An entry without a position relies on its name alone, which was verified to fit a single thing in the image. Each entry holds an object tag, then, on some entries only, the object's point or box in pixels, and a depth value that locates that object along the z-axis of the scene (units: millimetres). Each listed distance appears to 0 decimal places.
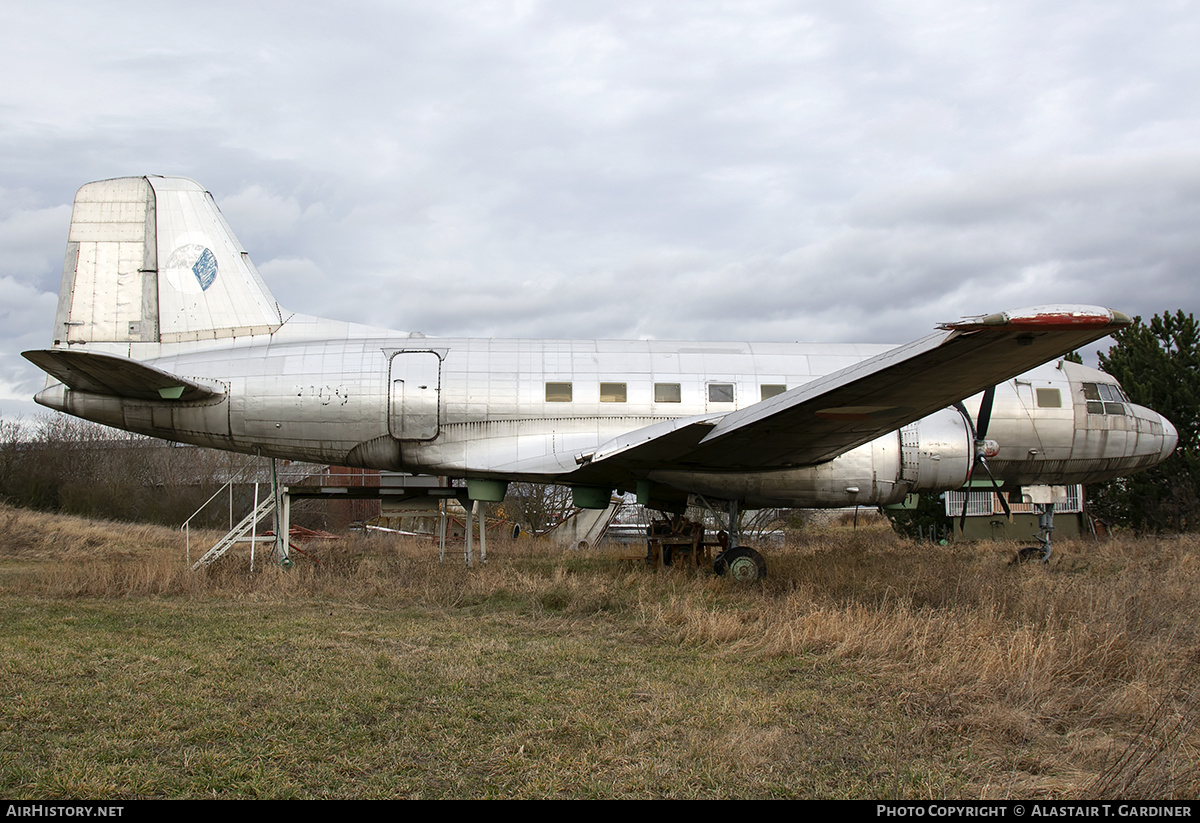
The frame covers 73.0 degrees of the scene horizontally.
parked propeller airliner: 13008
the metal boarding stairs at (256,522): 15906
